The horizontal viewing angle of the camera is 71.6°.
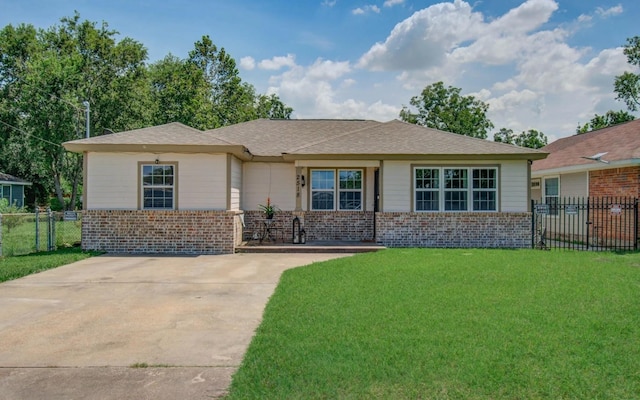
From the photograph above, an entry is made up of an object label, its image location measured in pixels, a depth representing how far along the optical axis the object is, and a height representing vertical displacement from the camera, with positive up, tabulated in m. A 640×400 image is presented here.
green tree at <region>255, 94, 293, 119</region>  41.75 +9.44
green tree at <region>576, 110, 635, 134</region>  30.96 +6.47
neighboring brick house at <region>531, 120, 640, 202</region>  13.64 +1.29
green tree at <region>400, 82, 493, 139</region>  35.69 +7.72
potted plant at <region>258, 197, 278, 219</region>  13.99 -0.12
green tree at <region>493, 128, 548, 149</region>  40.12 +6.29
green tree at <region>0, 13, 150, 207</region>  26.28 +7.30
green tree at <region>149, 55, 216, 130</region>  26.77 +6.41
